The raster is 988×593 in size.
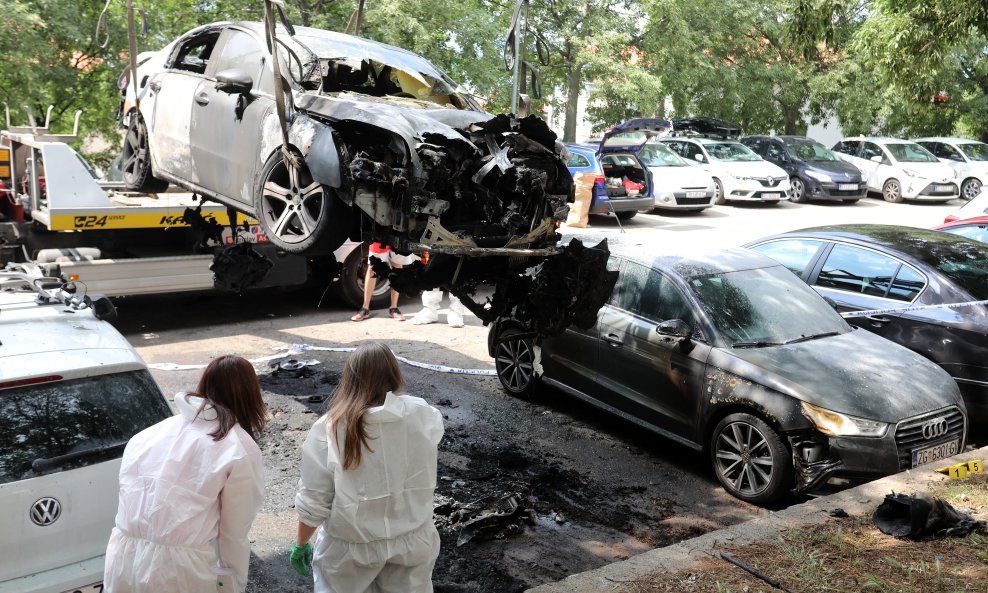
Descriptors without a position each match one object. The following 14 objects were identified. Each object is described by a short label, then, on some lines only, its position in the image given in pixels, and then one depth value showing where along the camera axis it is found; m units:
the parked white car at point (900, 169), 23.36
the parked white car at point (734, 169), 21.91
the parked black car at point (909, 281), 7.32
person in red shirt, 11.10
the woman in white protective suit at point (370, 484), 3.42
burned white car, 5.73
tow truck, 9.53
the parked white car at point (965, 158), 23.64
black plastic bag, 5.07
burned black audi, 5.98
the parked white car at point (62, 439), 3.51
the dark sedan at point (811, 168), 22.84
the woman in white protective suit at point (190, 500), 3.17
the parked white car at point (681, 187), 20.42
